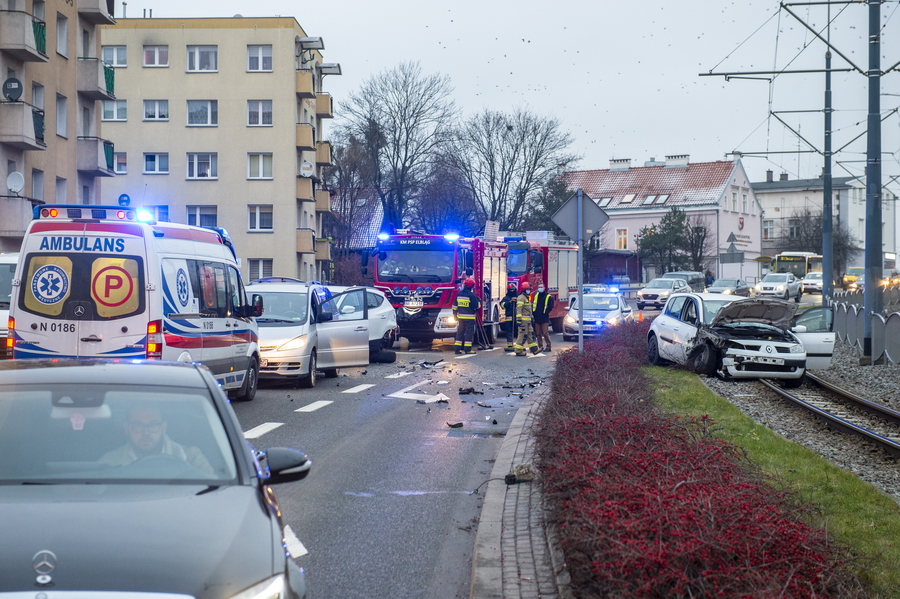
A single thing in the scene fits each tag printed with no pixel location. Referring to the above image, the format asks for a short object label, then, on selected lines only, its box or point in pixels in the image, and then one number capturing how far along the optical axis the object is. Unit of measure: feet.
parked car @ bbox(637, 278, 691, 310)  180.45
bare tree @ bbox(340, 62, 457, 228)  201.77
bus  240.94
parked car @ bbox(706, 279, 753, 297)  185.85
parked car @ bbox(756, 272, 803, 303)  202.51
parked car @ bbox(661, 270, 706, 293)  210.18
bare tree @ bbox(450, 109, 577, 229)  218.38
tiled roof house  297.53
